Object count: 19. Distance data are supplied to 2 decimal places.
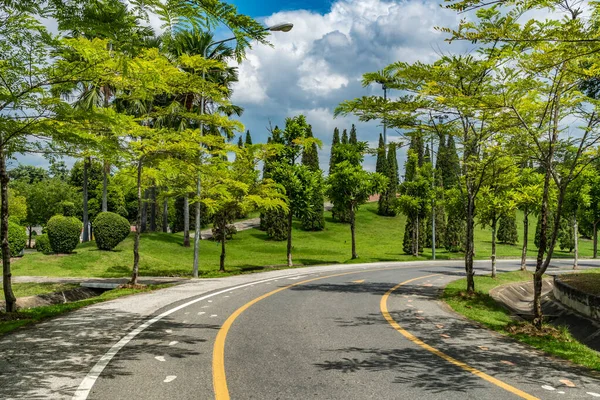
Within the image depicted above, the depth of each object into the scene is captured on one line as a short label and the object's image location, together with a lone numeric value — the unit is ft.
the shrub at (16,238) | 73.54
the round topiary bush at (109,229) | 83.97
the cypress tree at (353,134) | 314.67
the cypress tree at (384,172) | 238.68
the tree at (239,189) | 64.03
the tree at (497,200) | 58.65
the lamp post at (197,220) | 61.88
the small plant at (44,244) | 81.25
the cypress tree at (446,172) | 242.21
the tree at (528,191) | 72.59
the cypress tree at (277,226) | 166.30
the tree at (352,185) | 110.73
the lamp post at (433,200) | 118.39
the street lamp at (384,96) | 47.42
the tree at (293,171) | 90.22
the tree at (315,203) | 96.12
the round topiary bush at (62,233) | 77.41
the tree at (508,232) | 184.75
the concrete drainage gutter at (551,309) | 36.65
